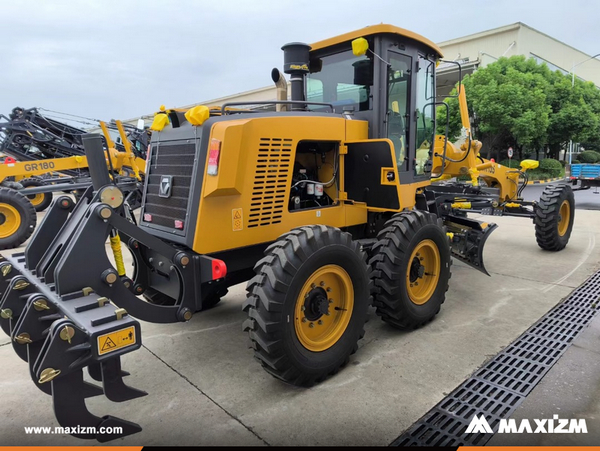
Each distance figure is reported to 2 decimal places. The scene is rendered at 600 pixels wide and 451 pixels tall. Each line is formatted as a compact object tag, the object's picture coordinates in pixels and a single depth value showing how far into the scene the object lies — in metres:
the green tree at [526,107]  20.06
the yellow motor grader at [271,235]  2.49
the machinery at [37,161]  8.27
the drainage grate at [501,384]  2.57
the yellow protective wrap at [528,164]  7.41
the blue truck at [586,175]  11.34
